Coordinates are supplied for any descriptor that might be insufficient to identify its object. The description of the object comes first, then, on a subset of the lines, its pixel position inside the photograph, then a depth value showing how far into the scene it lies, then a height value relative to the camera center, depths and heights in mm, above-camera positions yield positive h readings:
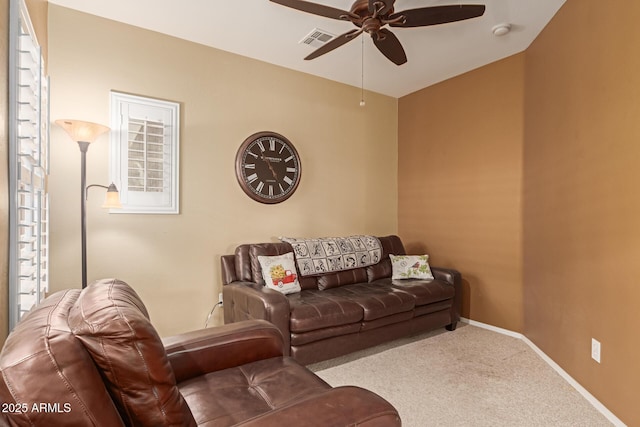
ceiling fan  2074 +1235
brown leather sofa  2641 -777
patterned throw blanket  3436 -430
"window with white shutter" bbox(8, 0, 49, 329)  1401 +210
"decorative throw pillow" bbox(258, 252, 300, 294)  3092 -563
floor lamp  2402 +410
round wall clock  3547 +469
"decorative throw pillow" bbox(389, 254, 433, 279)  3693 -594
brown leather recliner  764 -423
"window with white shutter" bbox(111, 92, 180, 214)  2934 +509
